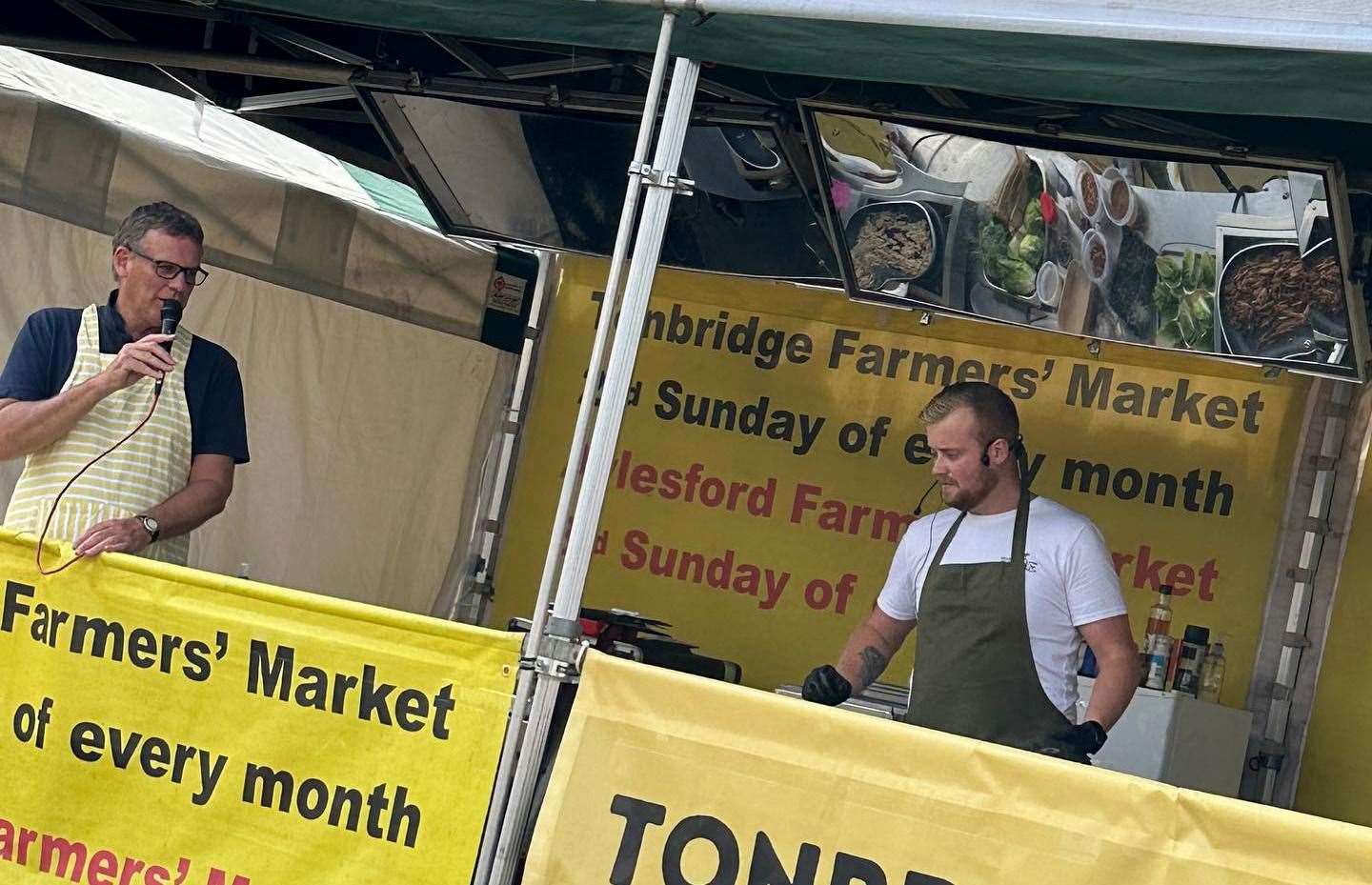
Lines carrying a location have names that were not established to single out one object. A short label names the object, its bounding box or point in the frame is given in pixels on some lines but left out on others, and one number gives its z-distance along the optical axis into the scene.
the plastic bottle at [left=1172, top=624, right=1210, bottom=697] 5.64
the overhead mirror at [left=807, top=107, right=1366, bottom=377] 4.79
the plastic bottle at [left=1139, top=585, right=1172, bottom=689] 5.67
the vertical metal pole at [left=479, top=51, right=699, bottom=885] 3.50
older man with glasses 4.32
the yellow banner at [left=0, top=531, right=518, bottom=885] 3.53
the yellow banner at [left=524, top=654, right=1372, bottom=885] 2.96
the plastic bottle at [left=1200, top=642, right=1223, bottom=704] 5.66
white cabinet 5.40
